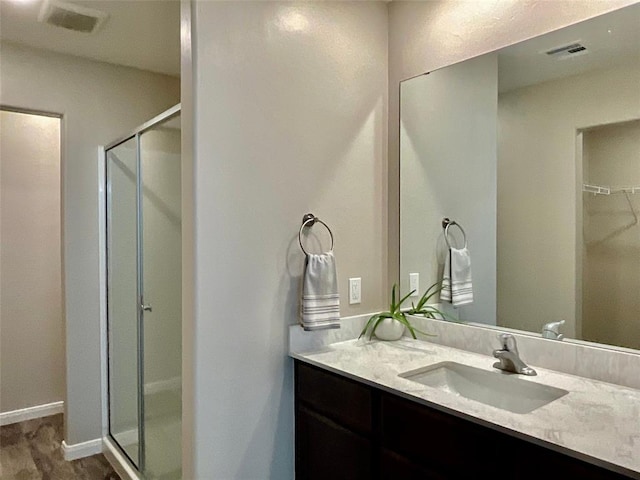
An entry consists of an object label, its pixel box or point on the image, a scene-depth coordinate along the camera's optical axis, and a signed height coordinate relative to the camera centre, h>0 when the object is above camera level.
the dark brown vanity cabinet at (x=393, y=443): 1.15 -0.60
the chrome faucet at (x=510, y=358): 1.62 -0.42
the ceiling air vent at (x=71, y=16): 2.17 +1.08
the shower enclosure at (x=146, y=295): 2.23 -0.30
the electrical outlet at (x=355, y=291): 2.10 -0.24
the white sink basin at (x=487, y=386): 1.51 -0.52
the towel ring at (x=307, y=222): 1.93 +0.06
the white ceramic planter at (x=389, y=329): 2.08 -0.41
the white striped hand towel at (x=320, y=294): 1.83 -0.23
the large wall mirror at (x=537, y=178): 1.55 +0.22
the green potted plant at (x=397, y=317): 2.08 -0.36
